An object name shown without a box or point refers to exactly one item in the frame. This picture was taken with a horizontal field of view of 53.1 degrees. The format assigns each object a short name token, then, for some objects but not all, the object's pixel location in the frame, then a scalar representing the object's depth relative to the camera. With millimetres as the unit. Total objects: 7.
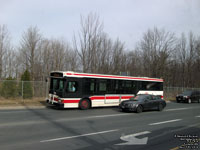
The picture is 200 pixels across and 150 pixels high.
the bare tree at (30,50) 34219
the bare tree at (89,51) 27473
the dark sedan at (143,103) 15594
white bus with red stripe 15930
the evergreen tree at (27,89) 21436
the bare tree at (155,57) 44656
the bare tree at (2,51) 31078
